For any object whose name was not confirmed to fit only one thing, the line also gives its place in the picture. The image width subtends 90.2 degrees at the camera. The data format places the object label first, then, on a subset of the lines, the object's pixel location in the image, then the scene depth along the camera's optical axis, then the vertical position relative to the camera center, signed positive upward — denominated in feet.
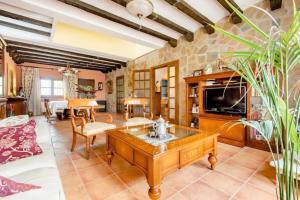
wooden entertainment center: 8.95 -1.03
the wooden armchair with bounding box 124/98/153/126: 9.53 -1.41
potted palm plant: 1.66 +0.19
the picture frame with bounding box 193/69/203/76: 12.24 +2.21
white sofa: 2.65 -1.76
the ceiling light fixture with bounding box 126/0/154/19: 6.87 +4.32
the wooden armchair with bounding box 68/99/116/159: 7.46 -1.45
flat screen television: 9.10 -0.11
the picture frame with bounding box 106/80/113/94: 28.22 +2.39
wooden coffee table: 4.08 -1.68
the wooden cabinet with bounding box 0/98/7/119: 8.63 -0.55
